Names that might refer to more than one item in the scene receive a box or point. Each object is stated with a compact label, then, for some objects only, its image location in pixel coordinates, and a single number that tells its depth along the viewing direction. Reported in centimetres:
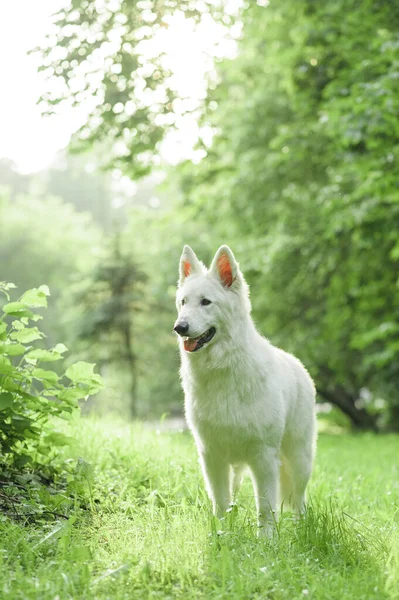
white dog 526
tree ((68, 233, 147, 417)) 2375
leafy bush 548
